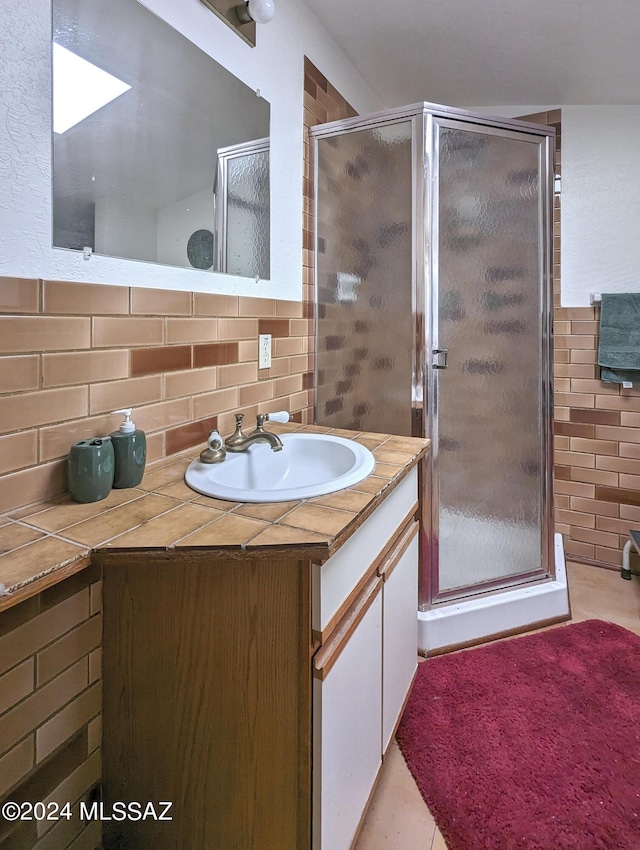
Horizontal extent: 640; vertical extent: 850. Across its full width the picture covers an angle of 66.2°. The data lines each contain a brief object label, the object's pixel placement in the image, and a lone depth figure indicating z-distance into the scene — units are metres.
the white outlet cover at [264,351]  1.55
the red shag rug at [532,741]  1.14
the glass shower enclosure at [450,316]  1.73
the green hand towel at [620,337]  2.22
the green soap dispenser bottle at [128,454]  0.96
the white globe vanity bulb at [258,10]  1.30
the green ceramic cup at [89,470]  0.88
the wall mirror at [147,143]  0.92
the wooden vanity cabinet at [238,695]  0.83
